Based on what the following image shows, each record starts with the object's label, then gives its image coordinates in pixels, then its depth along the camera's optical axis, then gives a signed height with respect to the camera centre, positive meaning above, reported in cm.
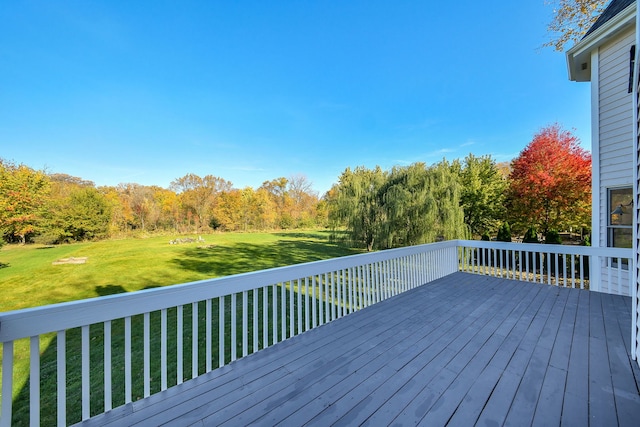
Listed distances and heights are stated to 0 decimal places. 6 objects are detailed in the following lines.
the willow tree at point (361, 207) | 970 +28
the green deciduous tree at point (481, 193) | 955 +83
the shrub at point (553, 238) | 668 -69
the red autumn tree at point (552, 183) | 698 +92
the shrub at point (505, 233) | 798 -66
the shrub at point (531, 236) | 733 -70
